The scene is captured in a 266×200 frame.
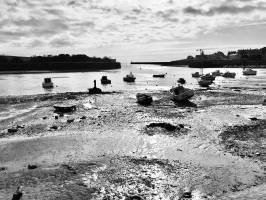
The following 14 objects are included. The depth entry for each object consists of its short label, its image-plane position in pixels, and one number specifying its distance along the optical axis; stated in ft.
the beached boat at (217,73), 222.58
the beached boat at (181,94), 88.95
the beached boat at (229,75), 211.79
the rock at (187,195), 26.02
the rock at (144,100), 83.85
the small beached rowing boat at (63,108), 72.53
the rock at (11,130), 52.53
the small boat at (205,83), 144.44
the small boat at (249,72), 230.11
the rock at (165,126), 50.57
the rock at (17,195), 26.22
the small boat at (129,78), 193.94
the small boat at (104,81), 172.46
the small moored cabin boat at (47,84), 154.07
